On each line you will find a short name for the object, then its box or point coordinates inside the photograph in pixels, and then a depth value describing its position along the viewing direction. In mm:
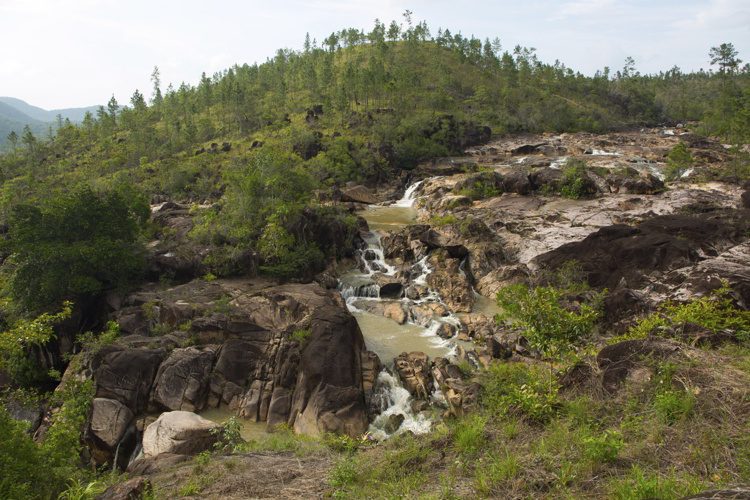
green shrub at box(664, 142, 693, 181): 43312
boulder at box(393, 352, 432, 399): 19125
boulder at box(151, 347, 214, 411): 18219
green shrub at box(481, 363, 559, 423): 9094
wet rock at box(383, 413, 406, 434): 17281
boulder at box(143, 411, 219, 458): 13680
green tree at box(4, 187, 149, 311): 22250
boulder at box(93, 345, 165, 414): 17891
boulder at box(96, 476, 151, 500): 8164
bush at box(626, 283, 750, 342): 10935
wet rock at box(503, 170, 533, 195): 43312
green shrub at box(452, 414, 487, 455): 8516
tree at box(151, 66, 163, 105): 113375
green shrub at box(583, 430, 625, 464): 6738
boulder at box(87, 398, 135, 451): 16484
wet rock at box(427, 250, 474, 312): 26844
